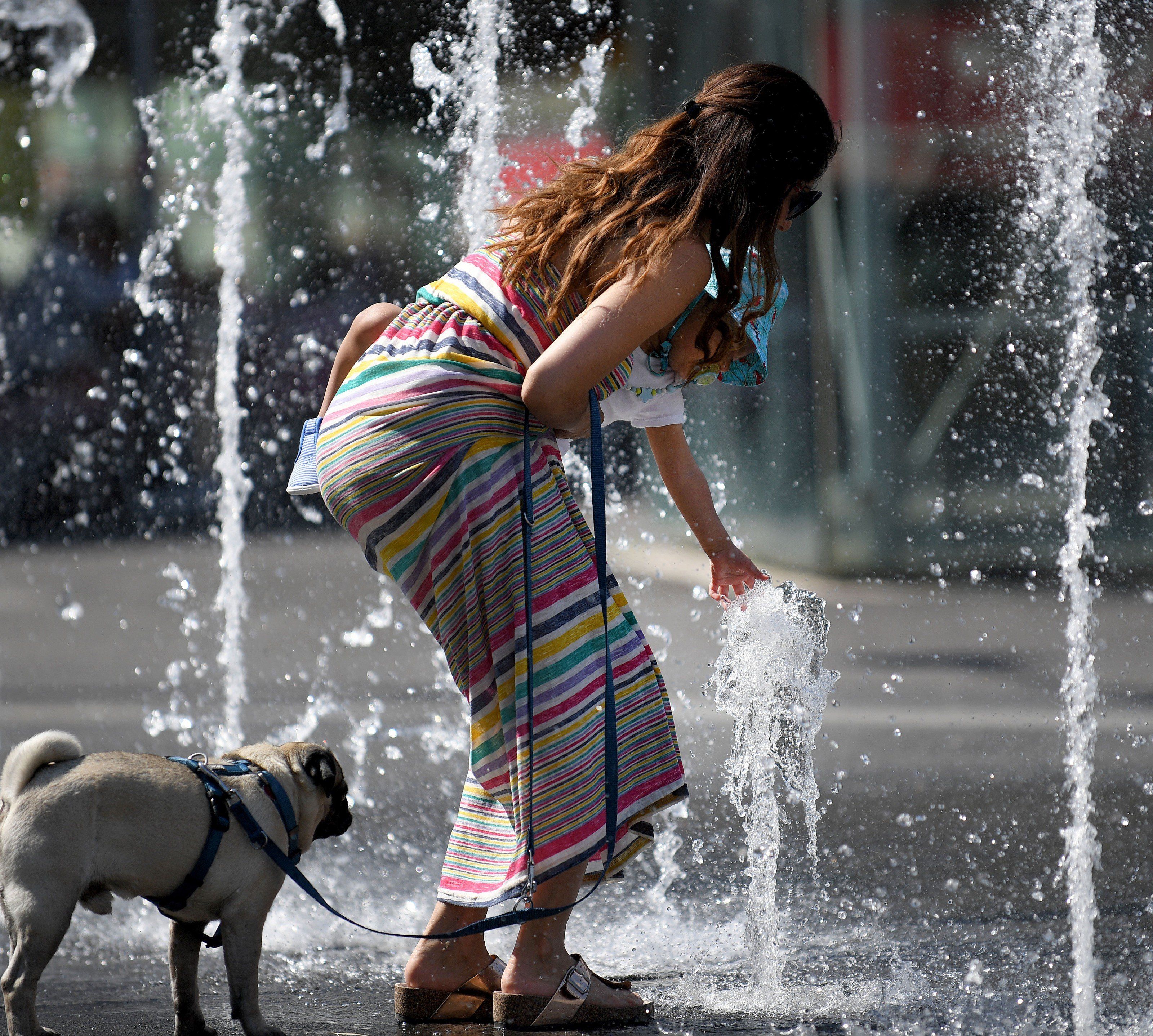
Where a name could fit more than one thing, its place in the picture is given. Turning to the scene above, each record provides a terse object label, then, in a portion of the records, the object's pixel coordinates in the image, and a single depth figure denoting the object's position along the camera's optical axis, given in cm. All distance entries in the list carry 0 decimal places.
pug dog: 1333
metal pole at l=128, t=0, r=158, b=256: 4389
